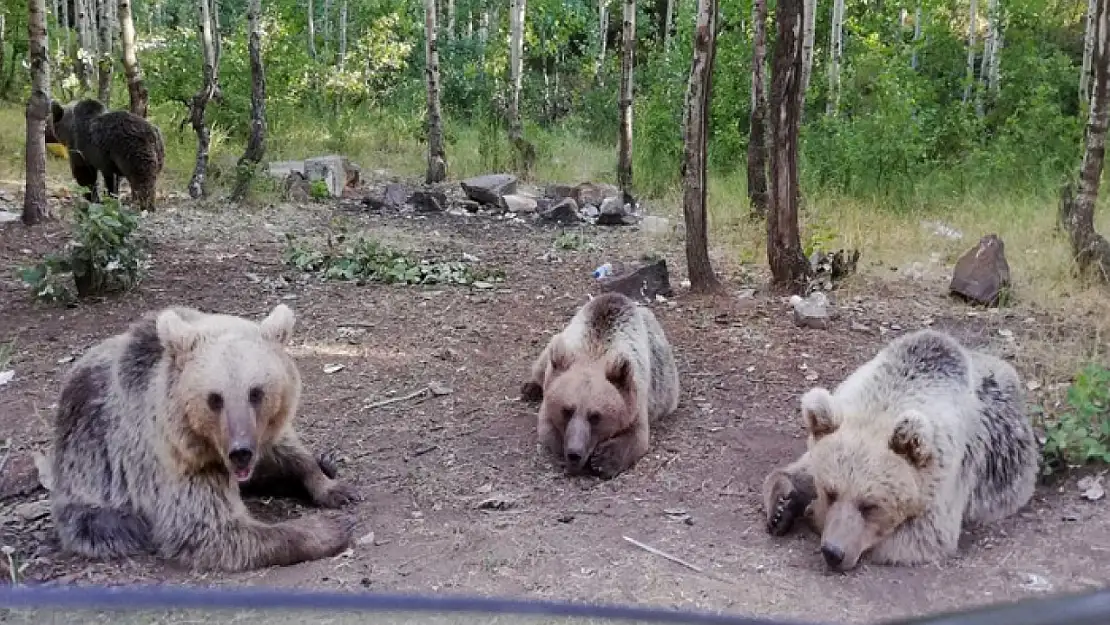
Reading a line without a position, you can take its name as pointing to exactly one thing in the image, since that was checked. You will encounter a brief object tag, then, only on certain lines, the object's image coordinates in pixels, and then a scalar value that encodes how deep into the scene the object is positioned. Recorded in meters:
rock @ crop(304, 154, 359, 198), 13.10
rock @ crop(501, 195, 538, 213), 12.51
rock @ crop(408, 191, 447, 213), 12.37
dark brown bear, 10.60
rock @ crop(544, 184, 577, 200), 13.41
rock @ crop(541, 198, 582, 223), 11.82
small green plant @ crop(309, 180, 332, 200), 12.65
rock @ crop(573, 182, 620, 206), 12.89
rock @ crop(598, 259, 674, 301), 7.71
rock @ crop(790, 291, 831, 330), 6.84
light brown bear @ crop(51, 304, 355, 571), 3.71
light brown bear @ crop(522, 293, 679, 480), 4.91
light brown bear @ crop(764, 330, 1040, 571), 3.89
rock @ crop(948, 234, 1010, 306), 7.48
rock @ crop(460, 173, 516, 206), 12.75
